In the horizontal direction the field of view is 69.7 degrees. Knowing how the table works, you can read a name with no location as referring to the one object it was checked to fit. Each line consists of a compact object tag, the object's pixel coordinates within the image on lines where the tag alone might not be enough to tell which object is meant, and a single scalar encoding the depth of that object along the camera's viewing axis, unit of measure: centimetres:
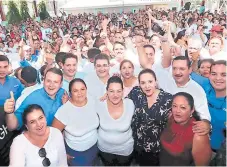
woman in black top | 121
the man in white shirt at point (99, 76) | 159
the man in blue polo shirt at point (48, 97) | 127
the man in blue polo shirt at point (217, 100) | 132
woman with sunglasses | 105
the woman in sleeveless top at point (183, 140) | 108
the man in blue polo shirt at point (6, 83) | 160
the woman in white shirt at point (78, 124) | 125
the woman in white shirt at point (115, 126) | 125
